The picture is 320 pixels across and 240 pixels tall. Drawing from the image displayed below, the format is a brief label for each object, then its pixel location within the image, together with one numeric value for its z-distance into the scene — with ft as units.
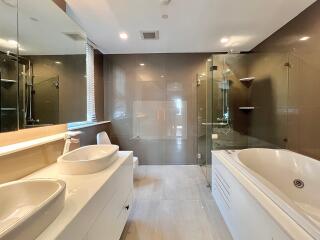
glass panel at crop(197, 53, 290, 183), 7.94
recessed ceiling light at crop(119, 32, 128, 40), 8.05
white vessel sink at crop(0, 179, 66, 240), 2.00
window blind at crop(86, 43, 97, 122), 8.78
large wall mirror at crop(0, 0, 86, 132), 3.61
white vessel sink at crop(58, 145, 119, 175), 3.81
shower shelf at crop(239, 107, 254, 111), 10.26
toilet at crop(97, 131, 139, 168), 8.78
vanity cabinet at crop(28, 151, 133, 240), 2.37
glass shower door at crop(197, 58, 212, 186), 8.93
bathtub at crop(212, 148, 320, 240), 2.98
